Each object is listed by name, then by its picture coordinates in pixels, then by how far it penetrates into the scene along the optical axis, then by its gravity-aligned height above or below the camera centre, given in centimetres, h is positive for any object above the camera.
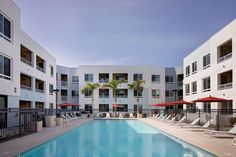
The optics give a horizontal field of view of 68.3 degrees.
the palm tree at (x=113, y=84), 2799 +28
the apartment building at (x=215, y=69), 1473 +170
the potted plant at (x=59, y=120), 1558 -310
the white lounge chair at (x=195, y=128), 1249 -312
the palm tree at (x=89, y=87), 2871 -20
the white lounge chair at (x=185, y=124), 1235 -312
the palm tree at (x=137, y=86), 2834 -4
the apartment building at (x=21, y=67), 1223 +177
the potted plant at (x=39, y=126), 1158 -266
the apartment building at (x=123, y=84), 3048 +30
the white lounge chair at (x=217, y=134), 968 -283
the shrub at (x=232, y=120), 1282 -256
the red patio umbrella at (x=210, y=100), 1262 -105
